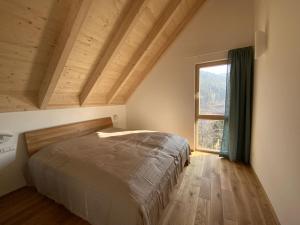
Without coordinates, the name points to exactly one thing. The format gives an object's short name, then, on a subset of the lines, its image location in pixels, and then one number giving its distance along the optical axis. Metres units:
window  3.27
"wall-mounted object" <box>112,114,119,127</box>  4.11
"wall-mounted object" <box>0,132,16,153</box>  2.03
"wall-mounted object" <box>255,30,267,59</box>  2.05
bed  1.34
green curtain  2.76
